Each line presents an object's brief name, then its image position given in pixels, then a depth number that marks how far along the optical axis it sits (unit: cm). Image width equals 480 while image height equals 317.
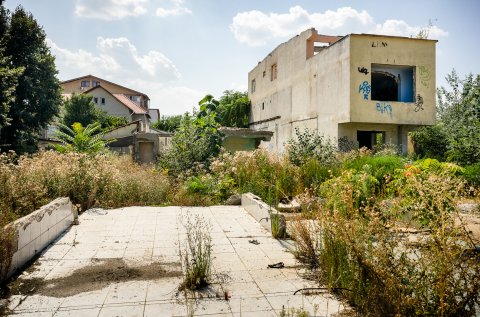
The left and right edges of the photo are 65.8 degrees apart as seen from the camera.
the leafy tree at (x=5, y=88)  1573
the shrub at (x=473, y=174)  1191
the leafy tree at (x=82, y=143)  1364
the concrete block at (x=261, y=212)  690
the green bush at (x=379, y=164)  938
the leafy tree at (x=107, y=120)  4262
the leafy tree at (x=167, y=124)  5019
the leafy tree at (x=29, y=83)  2072
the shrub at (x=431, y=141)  1844
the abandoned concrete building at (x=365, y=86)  1827
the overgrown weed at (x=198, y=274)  443
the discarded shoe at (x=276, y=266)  523
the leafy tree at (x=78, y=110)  4069
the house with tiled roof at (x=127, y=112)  2077
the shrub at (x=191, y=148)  1358
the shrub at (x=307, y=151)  1221
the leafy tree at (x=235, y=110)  3556
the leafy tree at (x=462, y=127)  1278
